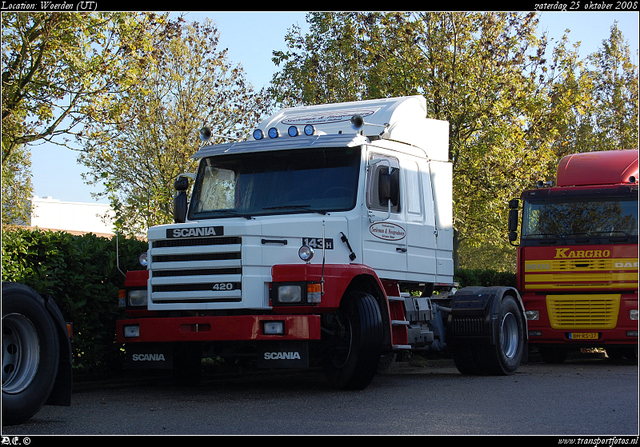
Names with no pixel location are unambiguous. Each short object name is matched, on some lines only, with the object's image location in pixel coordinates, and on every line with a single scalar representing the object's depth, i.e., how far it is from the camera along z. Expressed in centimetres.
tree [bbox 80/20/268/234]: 2764
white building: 7725
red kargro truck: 1488
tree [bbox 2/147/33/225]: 3403
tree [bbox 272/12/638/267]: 2247
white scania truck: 971
